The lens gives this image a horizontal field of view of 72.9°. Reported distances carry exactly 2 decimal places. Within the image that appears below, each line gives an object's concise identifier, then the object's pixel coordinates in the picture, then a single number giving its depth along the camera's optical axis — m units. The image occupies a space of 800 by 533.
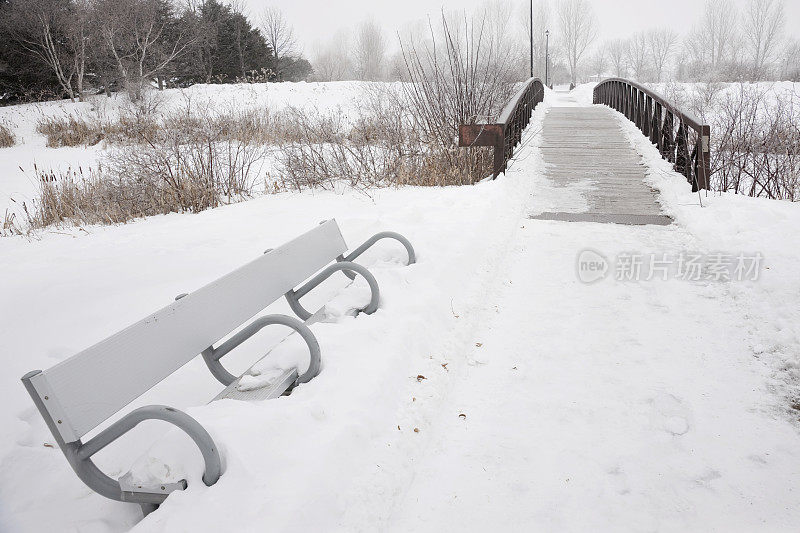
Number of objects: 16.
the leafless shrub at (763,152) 7.03
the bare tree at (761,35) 67.00
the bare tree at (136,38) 24.89
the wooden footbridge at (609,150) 6.54
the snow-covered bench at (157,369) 1.81
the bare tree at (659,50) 84.50
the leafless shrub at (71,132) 17.92
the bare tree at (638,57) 80.67
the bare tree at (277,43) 39.81
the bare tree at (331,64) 55.04
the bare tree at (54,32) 24.22
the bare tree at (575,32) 78.69
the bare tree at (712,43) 67.12
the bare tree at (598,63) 100.69
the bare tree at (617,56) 95.12
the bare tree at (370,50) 59.34
